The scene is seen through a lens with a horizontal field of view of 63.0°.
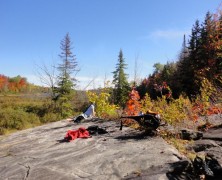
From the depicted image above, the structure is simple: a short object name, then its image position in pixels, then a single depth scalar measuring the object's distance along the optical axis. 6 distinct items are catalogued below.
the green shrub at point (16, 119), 12.00
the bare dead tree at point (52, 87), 19.33
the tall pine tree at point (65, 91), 17.56
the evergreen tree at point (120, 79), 25.42
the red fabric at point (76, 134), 5.13
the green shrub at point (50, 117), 14.56
